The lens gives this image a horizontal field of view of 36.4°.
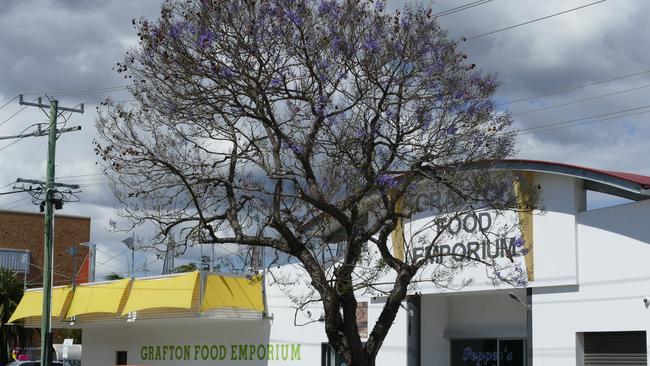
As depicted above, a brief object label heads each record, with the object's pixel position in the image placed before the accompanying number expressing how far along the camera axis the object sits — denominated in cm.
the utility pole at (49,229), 3152
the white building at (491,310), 2130
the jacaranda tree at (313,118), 1786
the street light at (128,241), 2728
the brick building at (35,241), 5750
